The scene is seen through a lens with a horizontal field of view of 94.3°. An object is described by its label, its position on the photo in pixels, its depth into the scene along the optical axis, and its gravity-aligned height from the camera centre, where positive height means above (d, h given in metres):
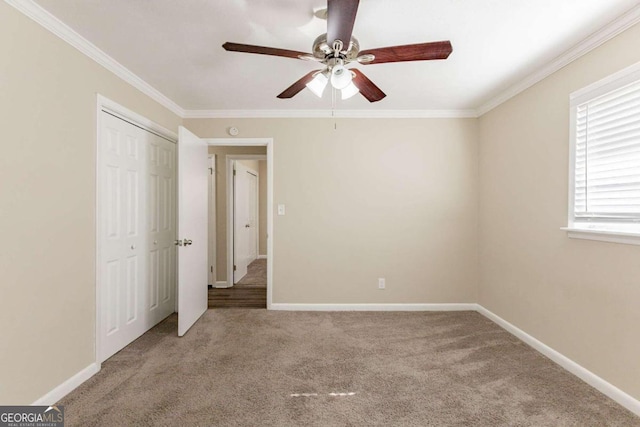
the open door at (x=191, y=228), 2.80 -0.22
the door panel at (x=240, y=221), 4.78 -0.24
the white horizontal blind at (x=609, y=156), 1.79 +0.34
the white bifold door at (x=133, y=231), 2.34 -0.22
